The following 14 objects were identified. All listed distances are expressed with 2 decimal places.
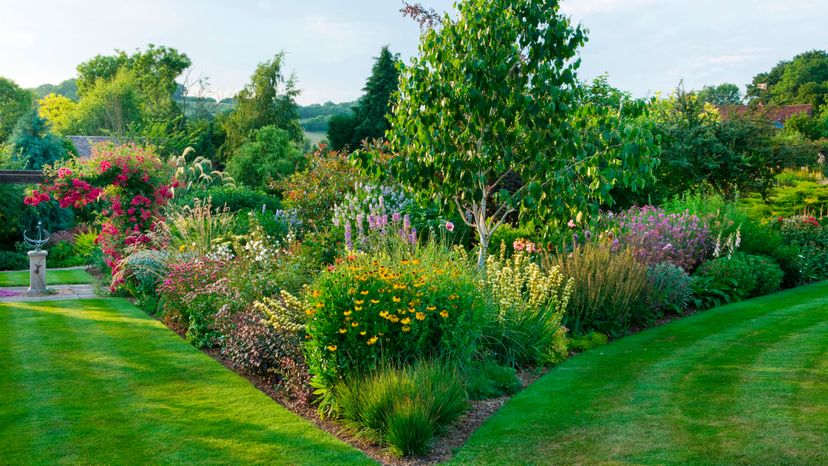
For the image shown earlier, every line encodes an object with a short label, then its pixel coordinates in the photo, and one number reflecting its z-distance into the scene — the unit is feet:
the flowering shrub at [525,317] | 23.73
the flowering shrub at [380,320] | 18.80
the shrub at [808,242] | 43.45
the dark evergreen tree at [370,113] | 101.60
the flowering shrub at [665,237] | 34.27
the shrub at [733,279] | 35.32
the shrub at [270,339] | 21.63
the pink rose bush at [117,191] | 43.83
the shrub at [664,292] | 30.40
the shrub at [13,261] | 56.85
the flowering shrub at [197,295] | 27.91
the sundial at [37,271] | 40.83
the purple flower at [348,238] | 30.01
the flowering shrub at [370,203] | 36.50
